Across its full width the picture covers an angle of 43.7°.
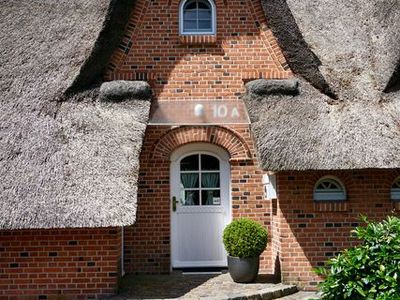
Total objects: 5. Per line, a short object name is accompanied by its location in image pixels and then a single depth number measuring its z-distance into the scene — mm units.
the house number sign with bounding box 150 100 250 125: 9641
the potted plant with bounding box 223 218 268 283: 8469
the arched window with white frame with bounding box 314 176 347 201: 9016
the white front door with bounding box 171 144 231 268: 10000
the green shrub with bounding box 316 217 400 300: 6562
